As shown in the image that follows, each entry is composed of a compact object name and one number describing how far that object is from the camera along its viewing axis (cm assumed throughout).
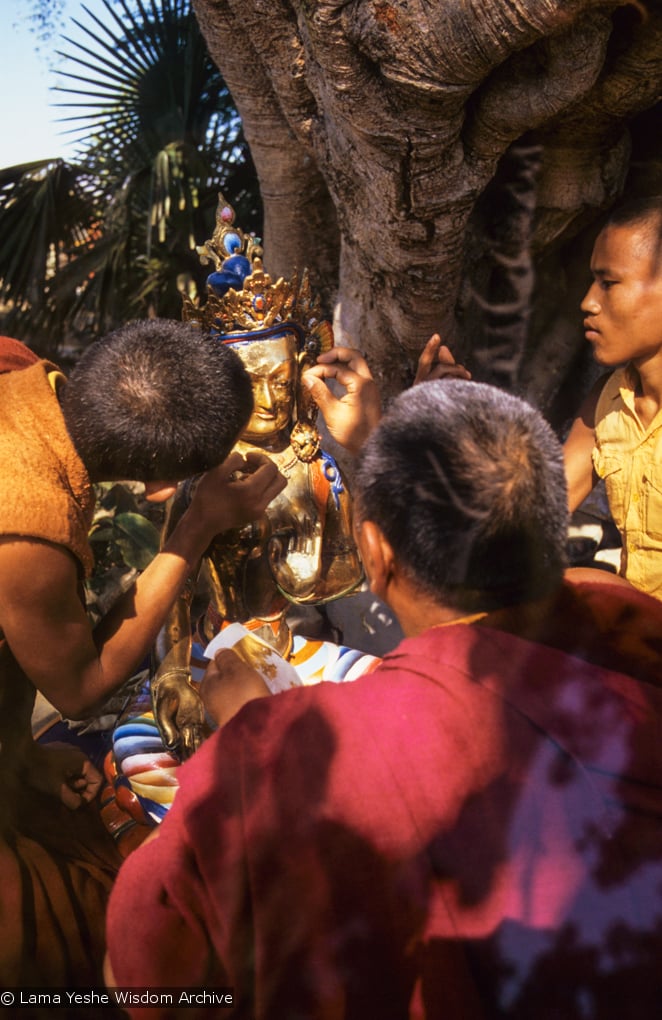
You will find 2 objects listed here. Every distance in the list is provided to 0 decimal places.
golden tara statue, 247
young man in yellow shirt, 246
